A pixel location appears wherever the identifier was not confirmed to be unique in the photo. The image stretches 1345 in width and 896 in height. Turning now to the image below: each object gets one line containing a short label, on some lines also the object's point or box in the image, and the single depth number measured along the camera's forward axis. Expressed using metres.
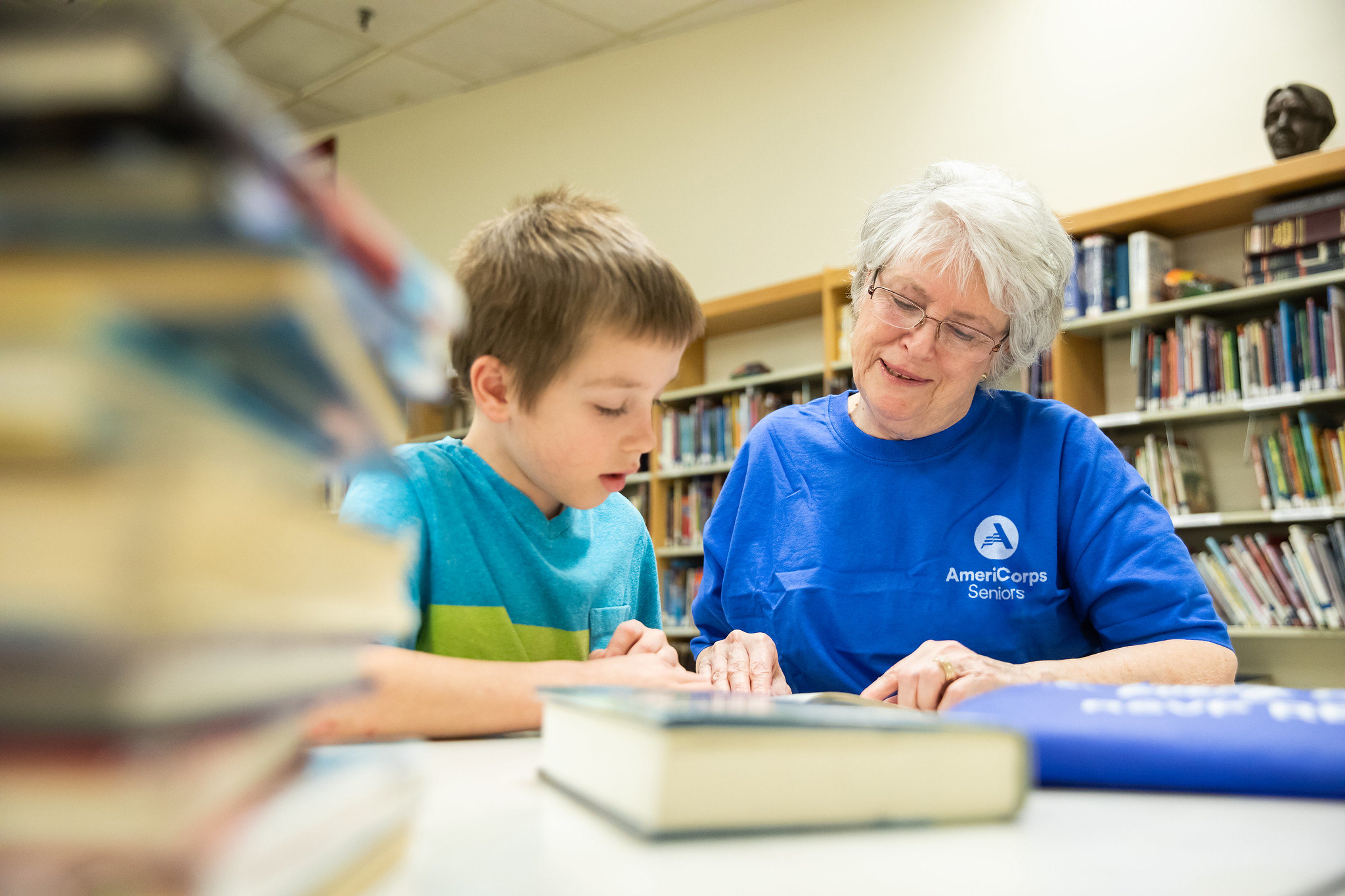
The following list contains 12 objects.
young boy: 1.04
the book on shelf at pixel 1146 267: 3.33
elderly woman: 1.31
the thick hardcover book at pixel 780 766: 0.39
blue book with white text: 0.56
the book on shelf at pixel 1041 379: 3.50
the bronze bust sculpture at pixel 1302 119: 3.15
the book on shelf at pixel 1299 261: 3.00
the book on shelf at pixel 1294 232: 2.99
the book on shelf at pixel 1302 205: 3.00
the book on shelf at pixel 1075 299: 3.46
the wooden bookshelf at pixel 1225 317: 3.02
